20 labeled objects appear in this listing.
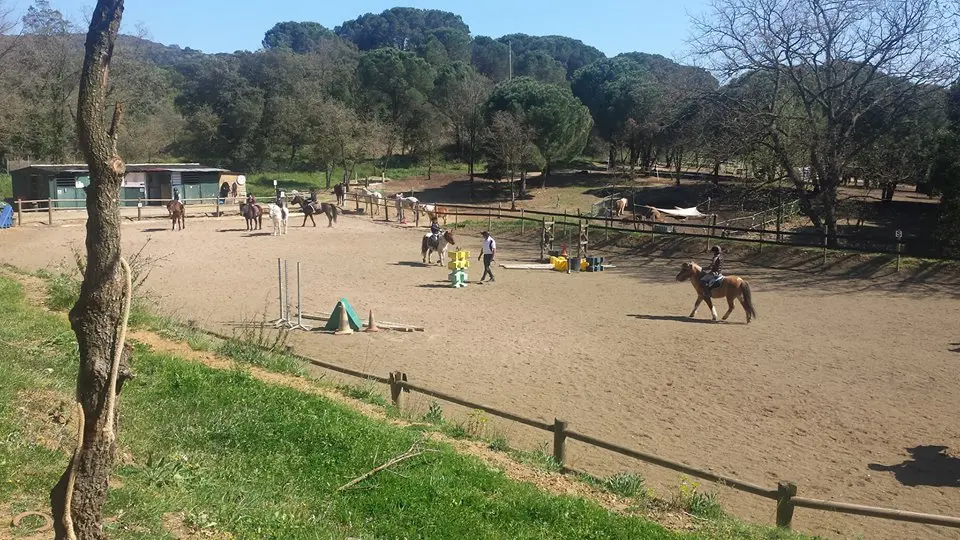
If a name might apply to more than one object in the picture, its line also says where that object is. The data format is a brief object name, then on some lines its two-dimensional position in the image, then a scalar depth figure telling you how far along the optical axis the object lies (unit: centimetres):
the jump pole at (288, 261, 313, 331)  1587
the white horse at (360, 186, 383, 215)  3995
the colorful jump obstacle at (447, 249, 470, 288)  2161
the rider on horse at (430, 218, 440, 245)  2500
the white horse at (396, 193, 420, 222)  3650
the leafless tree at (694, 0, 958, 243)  2561
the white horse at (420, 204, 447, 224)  3578
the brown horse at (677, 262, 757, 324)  1746
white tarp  3300
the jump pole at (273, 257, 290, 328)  1570
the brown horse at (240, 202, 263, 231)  3225
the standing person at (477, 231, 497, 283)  2212
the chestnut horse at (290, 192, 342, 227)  3441
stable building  3581
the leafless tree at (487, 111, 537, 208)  4662
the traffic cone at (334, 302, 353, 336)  1585
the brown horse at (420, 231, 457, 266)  2497
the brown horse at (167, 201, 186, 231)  3173
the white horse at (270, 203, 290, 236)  3147
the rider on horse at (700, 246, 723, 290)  1778
